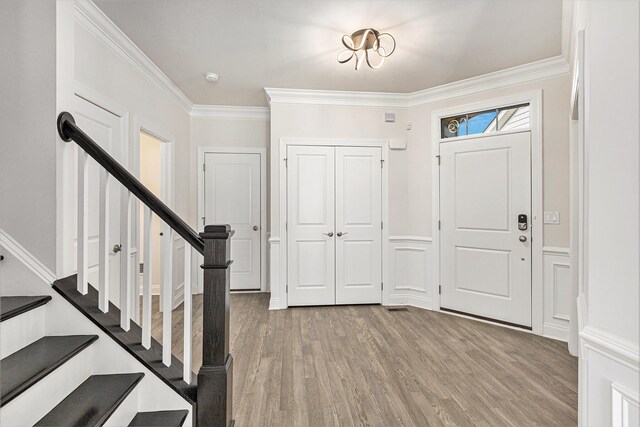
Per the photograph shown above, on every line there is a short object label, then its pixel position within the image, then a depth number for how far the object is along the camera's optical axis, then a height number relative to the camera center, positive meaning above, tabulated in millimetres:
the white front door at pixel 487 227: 3215 -170
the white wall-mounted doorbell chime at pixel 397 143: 3984 +832
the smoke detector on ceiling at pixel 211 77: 3333 +1391
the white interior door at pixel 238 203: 4500 +103
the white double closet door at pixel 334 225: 3908 -173
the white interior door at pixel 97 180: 2264 +229
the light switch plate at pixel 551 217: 3037 -53
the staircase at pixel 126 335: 1453 -594
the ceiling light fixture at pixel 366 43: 2486 +1349
